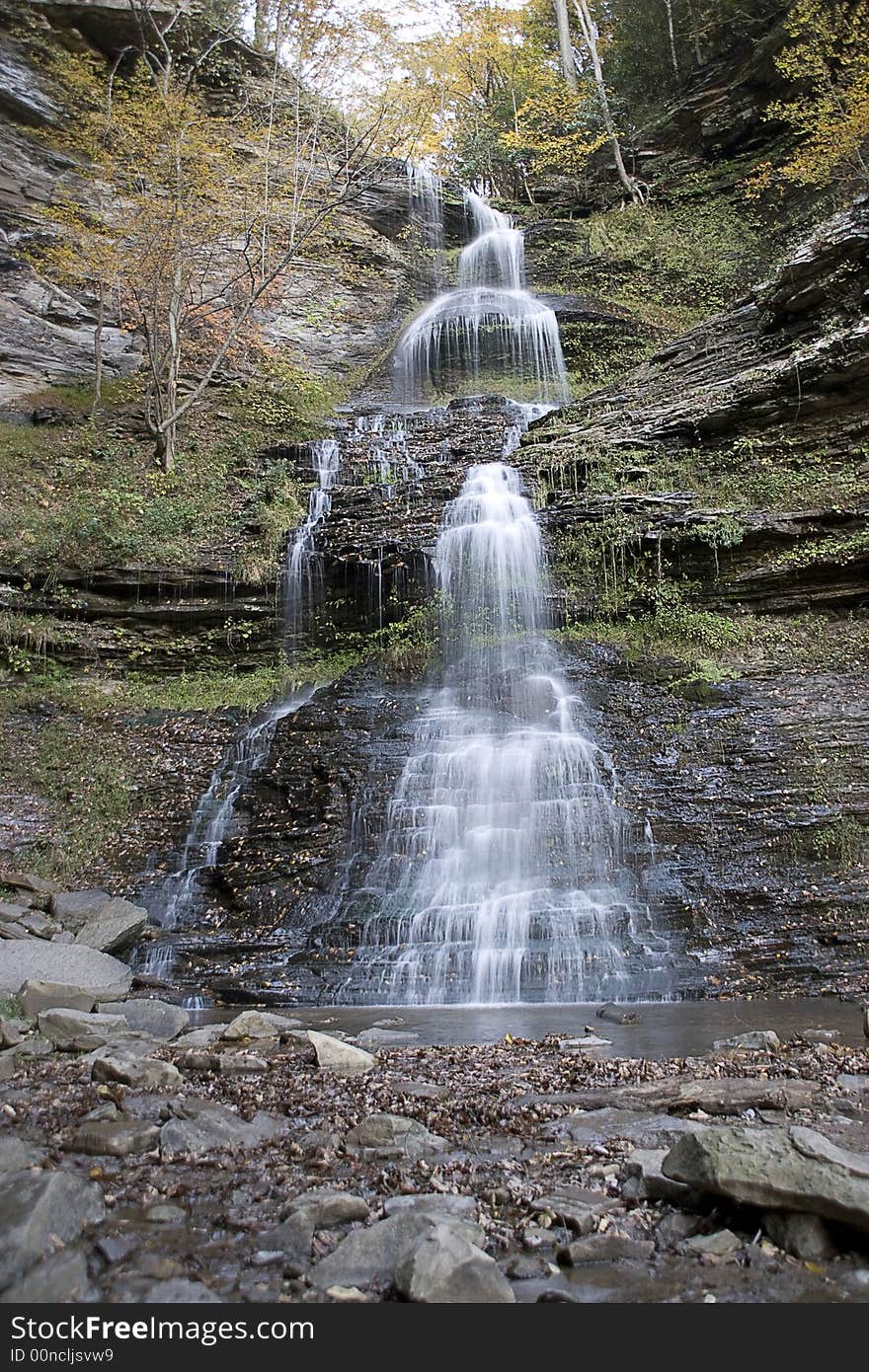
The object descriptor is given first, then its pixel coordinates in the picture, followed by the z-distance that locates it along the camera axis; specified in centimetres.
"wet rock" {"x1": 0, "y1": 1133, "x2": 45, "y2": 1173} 275
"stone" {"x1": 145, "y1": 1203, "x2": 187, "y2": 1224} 243
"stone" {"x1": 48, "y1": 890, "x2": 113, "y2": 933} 836
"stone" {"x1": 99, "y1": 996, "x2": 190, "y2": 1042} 540
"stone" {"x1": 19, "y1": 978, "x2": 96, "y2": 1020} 581
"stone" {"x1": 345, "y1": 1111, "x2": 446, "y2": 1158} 307
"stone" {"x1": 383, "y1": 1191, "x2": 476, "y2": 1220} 244
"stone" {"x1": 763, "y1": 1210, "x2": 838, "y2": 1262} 210
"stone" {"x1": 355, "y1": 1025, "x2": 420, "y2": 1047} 538
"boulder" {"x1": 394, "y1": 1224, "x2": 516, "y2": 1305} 188
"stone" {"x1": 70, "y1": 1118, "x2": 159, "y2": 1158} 297
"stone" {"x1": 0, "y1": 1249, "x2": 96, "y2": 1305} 192
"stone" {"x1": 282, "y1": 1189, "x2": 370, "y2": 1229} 239
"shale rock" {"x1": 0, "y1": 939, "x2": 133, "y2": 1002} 653
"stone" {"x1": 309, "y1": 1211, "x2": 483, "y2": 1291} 201
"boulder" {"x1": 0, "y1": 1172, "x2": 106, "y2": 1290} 206
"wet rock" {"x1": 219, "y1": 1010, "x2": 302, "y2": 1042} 521
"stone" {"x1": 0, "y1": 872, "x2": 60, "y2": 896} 884
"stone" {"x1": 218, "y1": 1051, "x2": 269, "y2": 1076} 438
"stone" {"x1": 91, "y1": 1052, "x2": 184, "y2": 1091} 391
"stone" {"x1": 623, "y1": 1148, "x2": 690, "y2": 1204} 243
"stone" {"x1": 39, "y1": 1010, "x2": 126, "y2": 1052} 479
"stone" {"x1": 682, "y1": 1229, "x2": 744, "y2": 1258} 214
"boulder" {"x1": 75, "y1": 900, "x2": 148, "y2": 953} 791
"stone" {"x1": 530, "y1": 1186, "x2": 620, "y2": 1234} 235
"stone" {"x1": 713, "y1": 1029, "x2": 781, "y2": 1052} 458
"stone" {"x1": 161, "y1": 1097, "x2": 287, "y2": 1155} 304
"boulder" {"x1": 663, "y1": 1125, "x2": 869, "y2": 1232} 214
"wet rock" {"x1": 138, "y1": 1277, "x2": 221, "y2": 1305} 197
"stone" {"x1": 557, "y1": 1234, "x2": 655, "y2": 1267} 215
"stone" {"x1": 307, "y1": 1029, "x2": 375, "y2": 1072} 451
